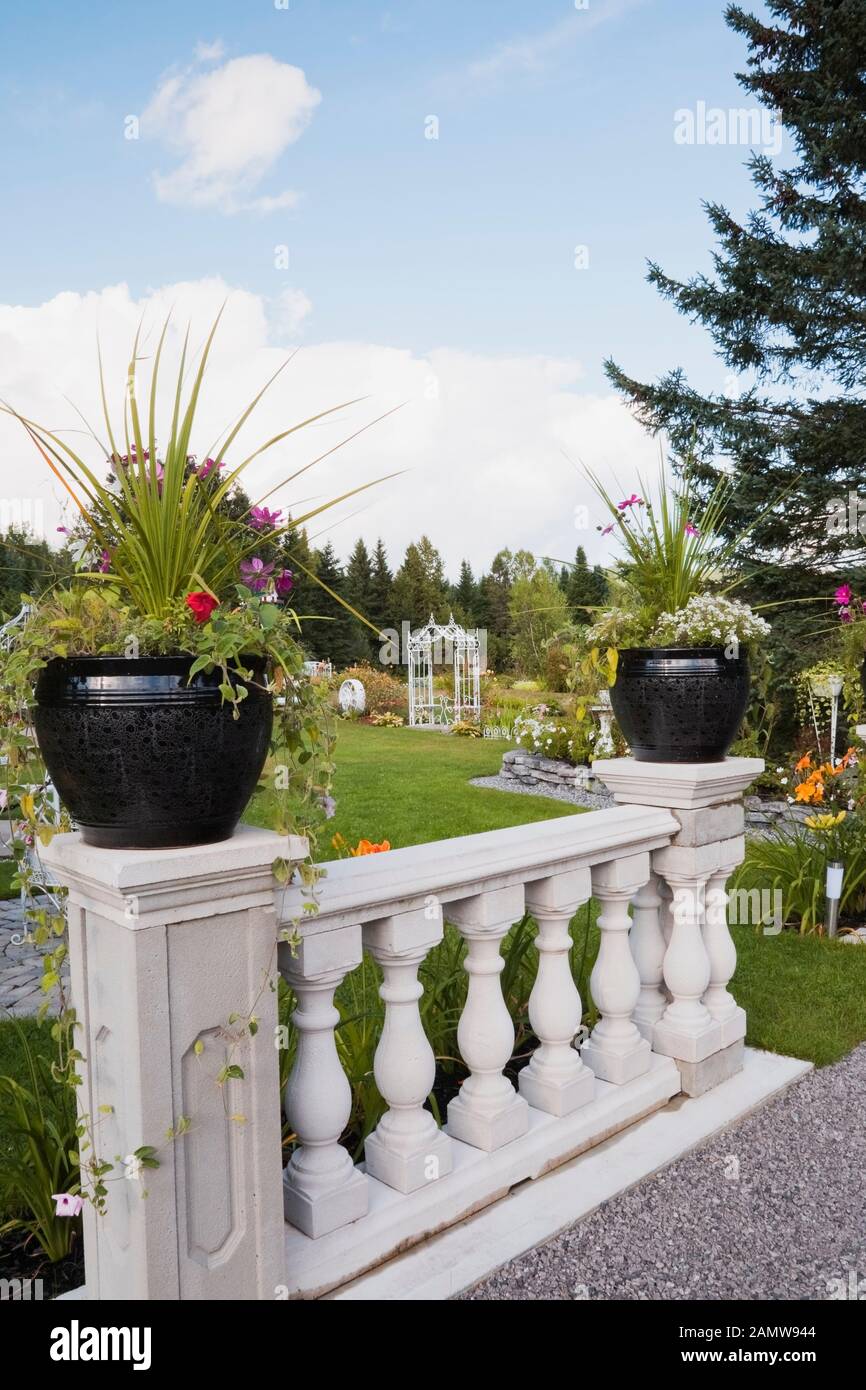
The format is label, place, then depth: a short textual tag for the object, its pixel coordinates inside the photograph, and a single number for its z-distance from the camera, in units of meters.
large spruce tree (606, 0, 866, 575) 9.48
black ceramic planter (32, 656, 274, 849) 1.36
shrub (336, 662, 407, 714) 19.61
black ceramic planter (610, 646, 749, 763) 2.60
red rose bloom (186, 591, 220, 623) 1.42
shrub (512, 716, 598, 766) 10.02
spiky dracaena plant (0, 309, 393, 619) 1.47
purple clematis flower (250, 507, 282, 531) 1.66
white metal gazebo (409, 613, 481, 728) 17.91
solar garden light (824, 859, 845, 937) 4.29
